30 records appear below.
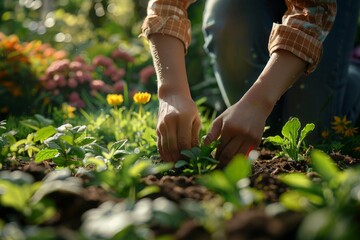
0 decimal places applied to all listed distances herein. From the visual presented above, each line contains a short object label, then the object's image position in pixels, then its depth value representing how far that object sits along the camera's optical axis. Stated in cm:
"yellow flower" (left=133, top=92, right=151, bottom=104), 227
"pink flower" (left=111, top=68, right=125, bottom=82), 351
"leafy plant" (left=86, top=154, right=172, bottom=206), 119
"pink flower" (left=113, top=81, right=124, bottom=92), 332
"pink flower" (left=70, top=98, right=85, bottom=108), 317
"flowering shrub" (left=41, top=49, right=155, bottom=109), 324
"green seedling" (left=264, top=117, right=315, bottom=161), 175
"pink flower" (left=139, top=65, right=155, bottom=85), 350
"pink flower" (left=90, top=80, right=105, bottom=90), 329
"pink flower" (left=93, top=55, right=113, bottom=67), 361
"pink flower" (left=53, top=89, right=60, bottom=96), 322
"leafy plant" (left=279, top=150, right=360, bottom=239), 81
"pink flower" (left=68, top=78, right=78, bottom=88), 329
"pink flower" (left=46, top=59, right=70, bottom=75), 327
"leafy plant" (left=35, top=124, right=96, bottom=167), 166
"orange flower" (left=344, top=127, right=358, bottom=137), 234
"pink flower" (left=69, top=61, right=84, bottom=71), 335
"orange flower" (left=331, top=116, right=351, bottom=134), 238
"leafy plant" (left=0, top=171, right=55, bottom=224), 104
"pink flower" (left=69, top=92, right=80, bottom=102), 320
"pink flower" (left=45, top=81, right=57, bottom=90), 323
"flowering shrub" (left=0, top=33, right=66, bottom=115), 315
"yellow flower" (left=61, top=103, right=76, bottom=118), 276
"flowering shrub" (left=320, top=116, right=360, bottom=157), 221
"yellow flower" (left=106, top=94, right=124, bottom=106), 248
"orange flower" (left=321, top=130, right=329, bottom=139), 236
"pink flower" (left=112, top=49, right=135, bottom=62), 376
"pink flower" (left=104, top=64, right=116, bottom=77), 354
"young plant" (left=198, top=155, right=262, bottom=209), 105
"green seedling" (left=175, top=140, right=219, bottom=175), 166
